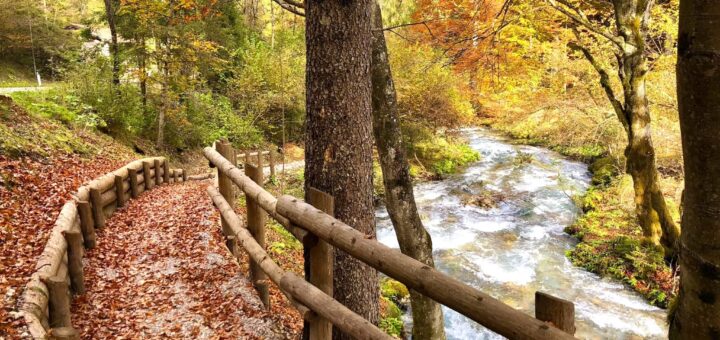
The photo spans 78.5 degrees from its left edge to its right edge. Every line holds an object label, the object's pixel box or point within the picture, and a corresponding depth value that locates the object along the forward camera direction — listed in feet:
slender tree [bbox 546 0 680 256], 27.58
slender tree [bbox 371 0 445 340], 17.95
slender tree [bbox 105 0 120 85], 52.60
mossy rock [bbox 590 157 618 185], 53.62
